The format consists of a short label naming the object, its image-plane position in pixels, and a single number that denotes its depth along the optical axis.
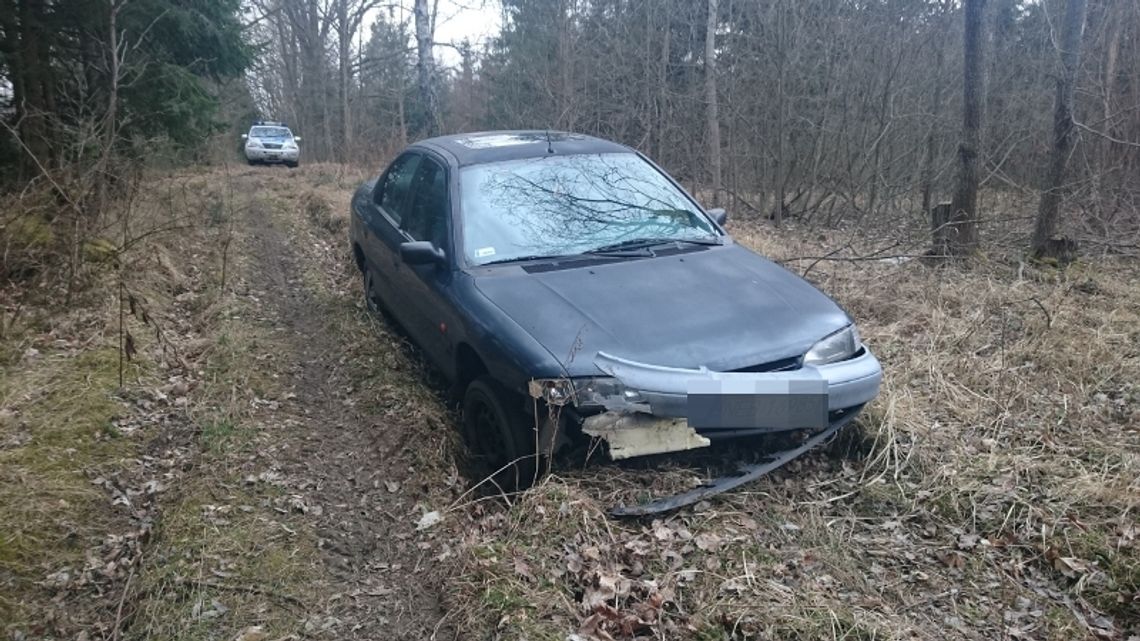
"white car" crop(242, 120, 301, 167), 27.61
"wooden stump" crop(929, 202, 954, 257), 8.83
